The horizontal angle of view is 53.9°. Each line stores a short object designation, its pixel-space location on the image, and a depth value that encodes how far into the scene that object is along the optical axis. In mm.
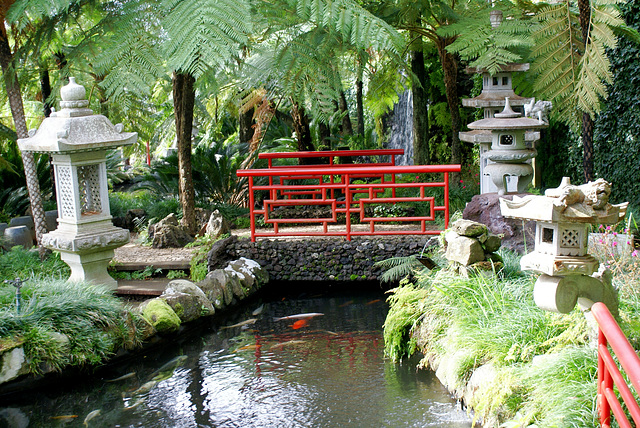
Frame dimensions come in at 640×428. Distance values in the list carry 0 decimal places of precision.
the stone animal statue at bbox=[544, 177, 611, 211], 3580
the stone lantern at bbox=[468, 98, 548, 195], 7250
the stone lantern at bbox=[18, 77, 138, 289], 6324
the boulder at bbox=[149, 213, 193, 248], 8719
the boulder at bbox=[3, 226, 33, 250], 8516
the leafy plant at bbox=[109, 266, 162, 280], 7766
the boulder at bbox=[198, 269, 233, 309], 7039
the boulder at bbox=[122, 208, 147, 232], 10499
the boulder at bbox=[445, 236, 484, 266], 5513
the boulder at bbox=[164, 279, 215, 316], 6730
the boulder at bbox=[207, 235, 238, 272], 7926
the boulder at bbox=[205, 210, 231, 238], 8727
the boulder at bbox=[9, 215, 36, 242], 9164
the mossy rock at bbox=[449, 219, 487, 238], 5590
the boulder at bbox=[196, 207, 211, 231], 9797
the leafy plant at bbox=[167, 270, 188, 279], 7832
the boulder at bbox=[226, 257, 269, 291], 7773
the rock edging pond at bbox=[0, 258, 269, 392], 5020
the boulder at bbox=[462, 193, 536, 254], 6641
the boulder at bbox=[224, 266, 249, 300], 7441
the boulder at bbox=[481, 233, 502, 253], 5680
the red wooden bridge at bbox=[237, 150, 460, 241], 7750
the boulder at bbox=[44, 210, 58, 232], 9693
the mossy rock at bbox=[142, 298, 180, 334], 6148
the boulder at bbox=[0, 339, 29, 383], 4957
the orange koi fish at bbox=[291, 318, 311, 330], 6678
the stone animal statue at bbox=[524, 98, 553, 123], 7504
